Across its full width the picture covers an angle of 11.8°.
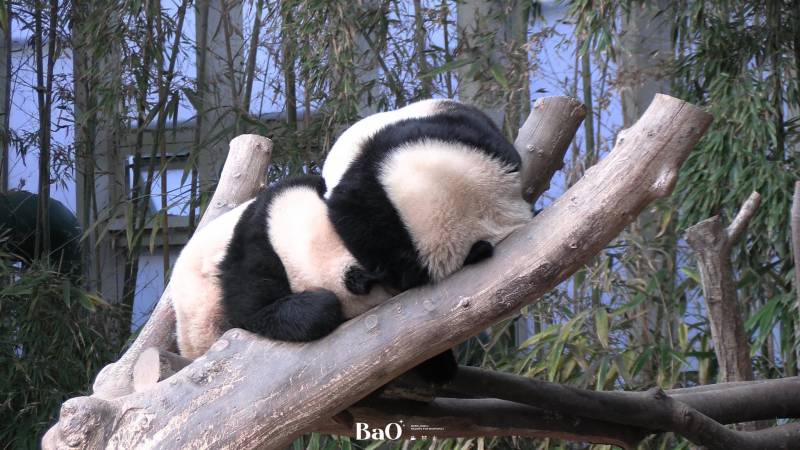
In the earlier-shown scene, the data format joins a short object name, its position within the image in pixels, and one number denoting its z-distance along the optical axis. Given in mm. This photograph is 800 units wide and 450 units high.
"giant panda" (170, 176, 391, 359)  8584
